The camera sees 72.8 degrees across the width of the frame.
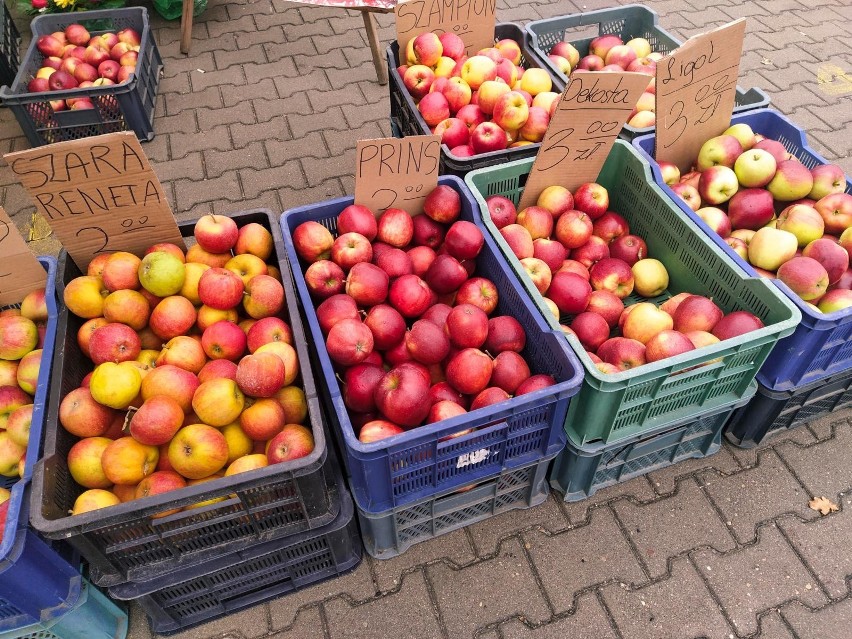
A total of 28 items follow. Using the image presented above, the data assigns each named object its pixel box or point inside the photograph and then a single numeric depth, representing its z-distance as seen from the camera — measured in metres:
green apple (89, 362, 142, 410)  1.69
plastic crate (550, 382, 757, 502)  2.14
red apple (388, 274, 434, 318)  2.06
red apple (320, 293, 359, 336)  1.95
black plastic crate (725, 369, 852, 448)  2.26
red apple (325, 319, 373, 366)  1.86
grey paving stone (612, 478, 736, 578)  2.19
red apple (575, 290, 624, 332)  2.20
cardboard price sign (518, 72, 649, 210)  2.14
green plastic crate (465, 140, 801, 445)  1.81
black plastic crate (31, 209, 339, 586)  1.47
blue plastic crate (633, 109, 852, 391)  1.91
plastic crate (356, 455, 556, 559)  2.02
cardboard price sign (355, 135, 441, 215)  2.11
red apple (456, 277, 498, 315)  2.09
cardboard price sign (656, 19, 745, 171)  2.29
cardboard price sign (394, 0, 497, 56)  3.05
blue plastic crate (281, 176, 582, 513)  1.65
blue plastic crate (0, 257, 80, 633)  1.44
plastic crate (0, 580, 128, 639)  1.62
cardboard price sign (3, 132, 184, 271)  1.79
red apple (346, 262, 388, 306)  2.02
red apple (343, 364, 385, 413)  1.83
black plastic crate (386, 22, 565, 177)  2.57
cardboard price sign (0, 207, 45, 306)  1.98
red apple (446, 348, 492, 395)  1.85
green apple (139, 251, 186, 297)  1.90
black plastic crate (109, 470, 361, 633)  1.75
